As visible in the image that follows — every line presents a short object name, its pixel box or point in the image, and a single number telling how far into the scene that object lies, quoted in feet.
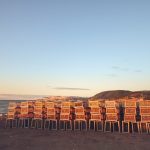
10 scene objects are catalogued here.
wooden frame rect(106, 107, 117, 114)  59.82
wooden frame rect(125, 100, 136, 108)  58.68
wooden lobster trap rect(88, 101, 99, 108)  61.26
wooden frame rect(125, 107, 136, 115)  58.59
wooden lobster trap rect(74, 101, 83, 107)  64.18
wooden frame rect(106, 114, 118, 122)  59.82
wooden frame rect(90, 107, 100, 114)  61.24
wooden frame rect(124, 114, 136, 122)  58.44
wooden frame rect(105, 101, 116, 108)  59.81
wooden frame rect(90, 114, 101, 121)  61.23
